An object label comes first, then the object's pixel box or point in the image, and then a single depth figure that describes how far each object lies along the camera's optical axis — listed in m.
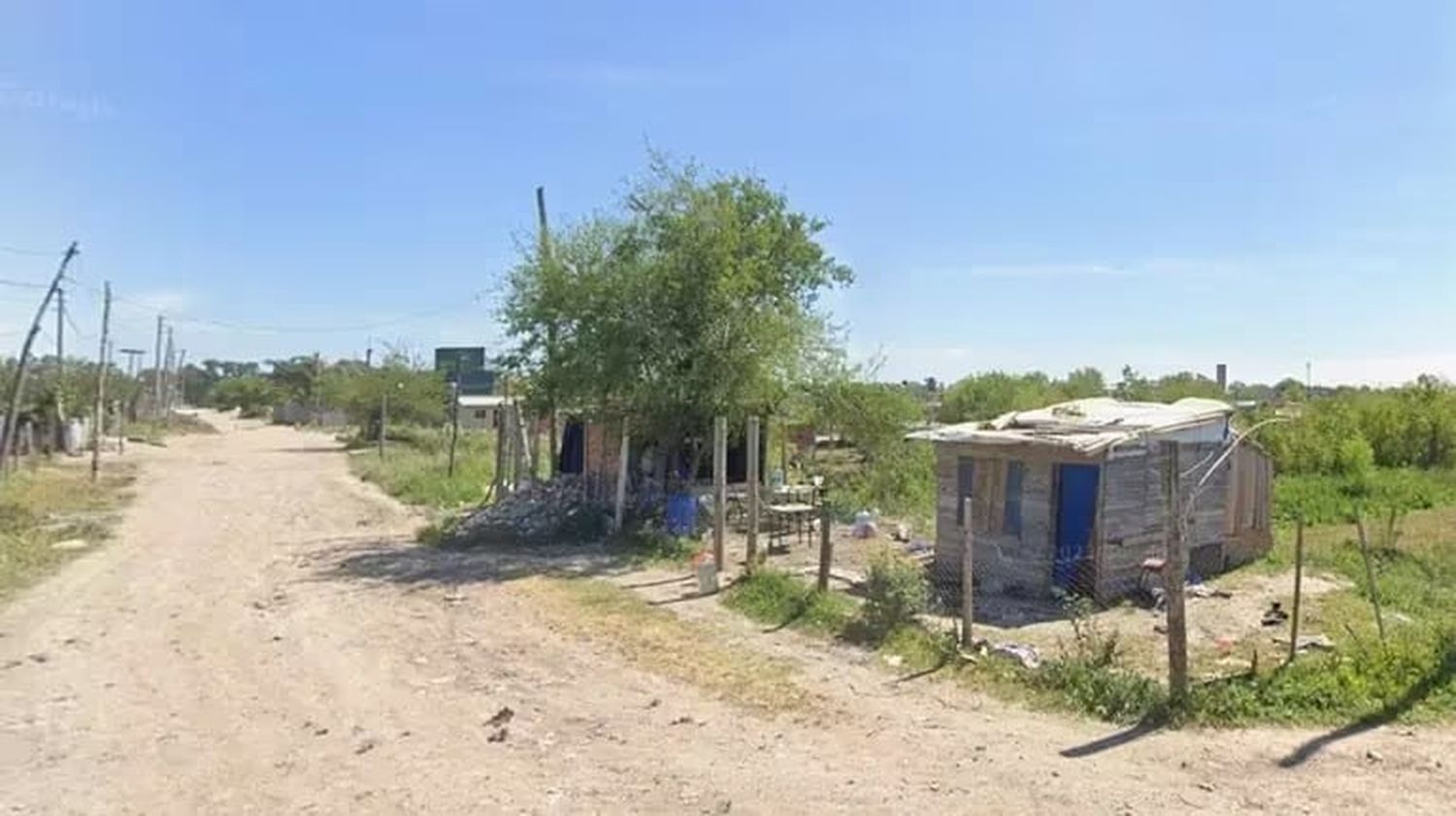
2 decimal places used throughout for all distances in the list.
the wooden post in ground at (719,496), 13.59
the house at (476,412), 58.82
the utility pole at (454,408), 28.27
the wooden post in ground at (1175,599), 7.77
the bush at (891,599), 10.16
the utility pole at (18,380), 22.48
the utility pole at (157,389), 66.13
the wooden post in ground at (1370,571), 9.22
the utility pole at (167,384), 72.06
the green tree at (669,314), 16.95
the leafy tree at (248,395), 92.86
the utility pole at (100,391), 28.97
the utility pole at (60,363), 34.53
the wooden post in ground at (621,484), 17.64
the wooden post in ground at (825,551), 11.62
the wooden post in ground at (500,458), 21.38
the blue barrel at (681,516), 17.39
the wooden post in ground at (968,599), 9.46
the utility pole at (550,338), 17.64
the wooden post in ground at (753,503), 13.34
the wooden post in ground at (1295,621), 9.35
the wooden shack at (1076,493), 12.98
